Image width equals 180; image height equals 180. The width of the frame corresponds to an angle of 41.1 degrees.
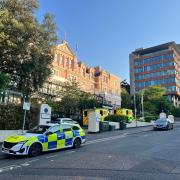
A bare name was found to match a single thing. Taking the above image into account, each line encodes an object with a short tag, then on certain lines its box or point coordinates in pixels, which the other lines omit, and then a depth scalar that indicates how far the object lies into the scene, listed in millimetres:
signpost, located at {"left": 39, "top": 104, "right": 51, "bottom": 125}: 21281
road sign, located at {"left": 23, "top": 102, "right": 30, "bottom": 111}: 16797
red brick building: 48344
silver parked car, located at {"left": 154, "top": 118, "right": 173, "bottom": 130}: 28769
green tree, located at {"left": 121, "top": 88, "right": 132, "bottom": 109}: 70675
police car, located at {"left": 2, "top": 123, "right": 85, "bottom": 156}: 11000
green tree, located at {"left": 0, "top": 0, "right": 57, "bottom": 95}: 20641
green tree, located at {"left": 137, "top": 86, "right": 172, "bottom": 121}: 65062
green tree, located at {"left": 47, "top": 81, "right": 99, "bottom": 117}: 32562
